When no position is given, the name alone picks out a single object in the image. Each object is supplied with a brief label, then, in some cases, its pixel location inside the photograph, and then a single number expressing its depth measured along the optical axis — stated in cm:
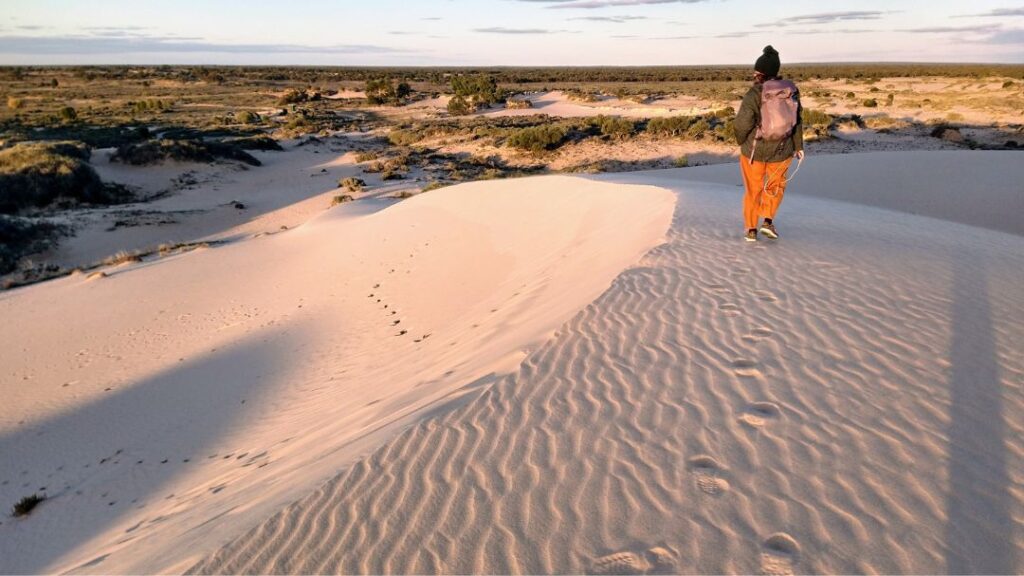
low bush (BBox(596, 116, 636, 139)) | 2798
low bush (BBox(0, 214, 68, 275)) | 1449
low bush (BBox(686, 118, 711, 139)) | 2664
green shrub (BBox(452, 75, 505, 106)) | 4772
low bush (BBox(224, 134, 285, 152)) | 2983
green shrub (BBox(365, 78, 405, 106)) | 5331
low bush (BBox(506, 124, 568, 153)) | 2653
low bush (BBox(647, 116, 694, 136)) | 2767
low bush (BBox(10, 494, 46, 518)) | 516
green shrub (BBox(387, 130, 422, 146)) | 3303
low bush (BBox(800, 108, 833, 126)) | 2669
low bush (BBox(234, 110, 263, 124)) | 4062
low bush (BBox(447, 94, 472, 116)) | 4512
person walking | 576
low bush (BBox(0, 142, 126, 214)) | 1955
